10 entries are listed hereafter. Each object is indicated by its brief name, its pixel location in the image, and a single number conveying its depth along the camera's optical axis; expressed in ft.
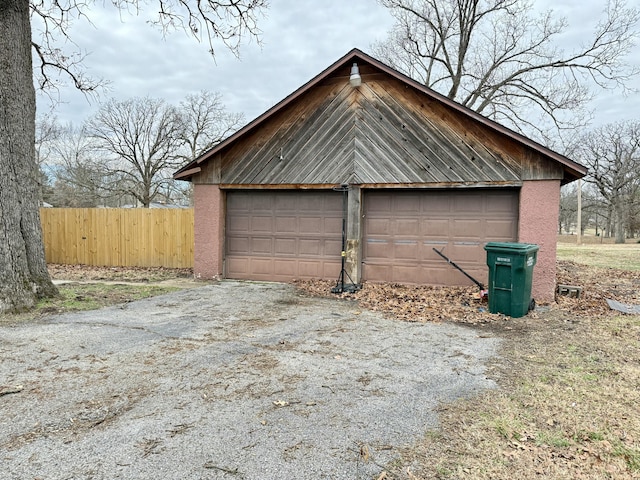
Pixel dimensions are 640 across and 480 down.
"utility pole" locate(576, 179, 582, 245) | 99.04
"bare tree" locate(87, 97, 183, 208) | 104.99
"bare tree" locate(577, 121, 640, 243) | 128.98
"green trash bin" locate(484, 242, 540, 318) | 22.34
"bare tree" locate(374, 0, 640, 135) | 60.23
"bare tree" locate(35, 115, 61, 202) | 118.73
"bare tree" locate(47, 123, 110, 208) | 105.09
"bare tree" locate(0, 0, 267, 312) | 21.65
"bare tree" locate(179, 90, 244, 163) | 114.11
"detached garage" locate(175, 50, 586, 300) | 27.96
